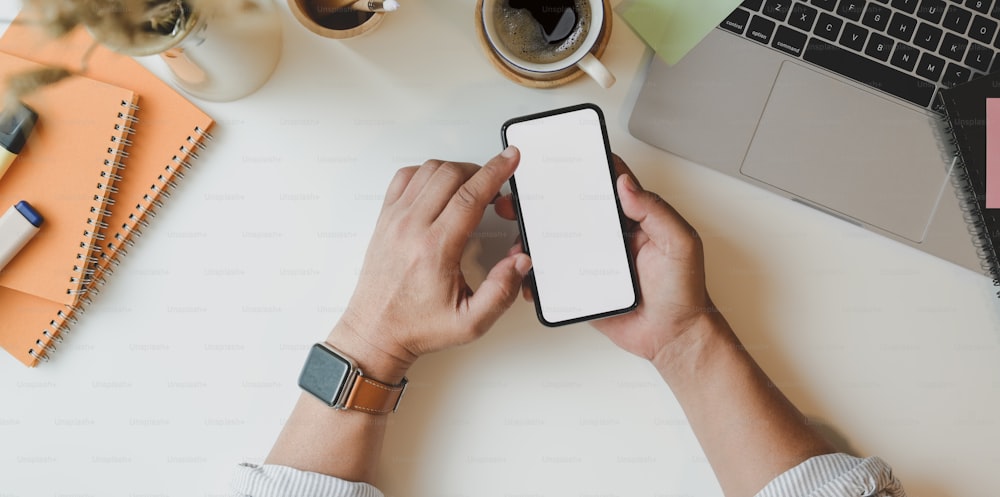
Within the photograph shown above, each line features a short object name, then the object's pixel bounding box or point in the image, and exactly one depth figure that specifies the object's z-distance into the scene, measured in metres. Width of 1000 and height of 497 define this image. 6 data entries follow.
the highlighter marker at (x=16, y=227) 0.72
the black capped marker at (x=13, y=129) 0.72
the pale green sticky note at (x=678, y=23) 0.73
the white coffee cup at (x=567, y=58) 0.66
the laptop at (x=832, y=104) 0.74
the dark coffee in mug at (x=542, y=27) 0.70
